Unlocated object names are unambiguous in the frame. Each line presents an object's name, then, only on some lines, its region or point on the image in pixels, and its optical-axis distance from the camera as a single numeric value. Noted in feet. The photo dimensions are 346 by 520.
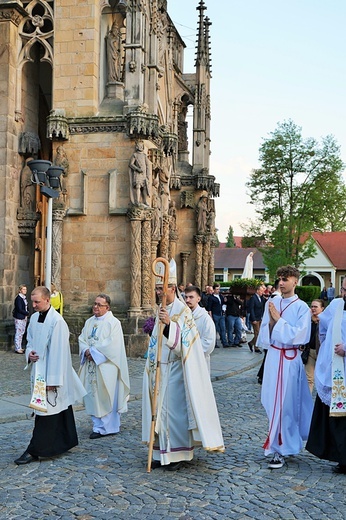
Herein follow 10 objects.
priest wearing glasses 26.91
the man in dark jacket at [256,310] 57.11
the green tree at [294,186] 151.53
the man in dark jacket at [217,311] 62.64
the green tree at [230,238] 367.66
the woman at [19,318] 52.95
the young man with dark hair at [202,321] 24.47
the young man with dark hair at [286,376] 21.63
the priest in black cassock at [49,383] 22.34
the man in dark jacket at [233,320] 64.49
